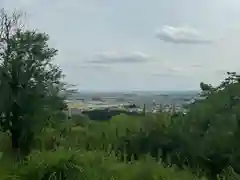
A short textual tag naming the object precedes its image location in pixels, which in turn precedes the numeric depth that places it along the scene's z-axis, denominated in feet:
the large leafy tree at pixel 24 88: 57.74
